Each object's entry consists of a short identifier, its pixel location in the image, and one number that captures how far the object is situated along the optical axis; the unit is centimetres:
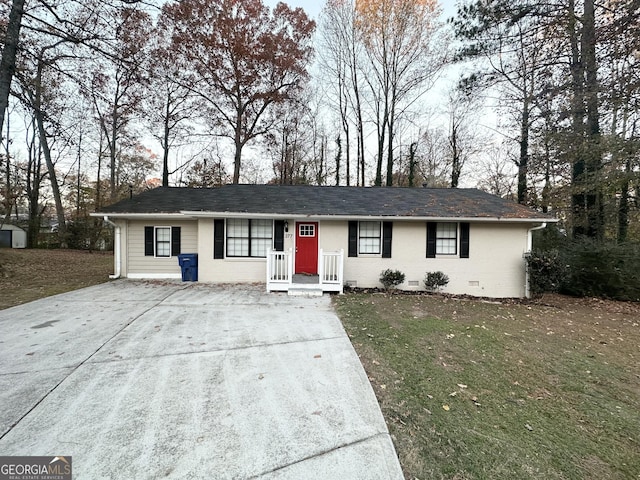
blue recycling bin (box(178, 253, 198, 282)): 874
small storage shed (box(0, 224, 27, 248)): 1860
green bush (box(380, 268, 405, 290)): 837
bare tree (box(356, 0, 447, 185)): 1438
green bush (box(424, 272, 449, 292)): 848
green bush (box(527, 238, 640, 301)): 811
